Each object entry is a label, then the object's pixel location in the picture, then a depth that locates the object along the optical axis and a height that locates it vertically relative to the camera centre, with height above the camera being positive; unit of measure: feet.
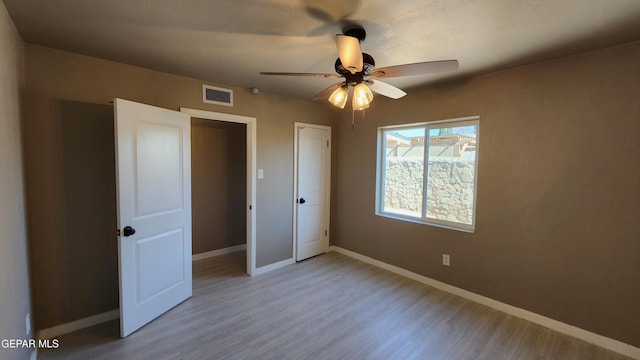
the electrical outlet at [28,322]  6.13 -3.59
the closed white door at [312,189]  12.97 -0.98
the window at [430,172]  9.96 -0.08
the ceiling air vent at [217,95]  9.99 +2.79
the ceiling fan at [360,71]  5.14 +2.12
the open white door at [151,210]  7.38 -1.26
